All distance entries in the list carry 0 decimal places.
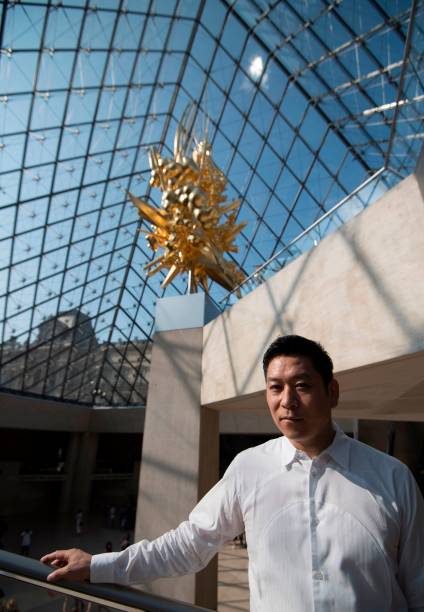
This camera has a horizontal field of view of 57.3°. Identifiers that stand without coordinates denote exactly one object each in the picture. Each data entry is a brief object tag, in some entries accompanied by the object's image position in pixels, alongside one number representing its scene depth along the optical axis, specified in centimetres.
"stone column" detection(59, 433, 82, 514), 2120
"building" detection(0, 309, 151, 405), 2228
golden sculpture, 829
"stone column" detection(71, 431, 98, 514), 2145
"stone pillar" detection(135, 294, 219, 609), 565
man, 101
